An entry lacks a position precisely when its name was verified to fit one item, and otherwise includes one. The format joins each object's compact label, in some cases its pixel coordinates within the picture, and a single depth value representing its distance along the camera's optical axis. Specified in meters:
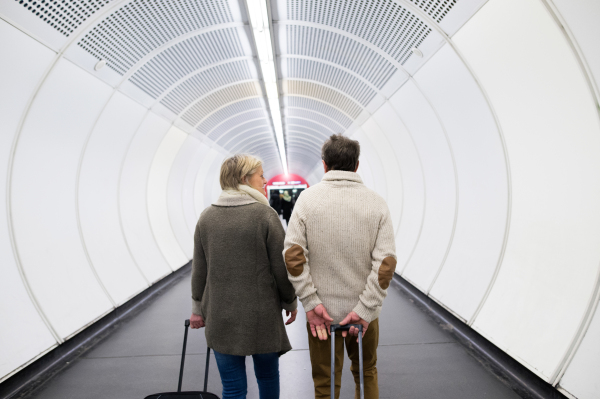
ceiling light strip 5.30
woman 2.39
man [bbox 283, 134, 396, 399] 2.38
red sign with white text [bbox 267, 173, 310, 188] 36.19
